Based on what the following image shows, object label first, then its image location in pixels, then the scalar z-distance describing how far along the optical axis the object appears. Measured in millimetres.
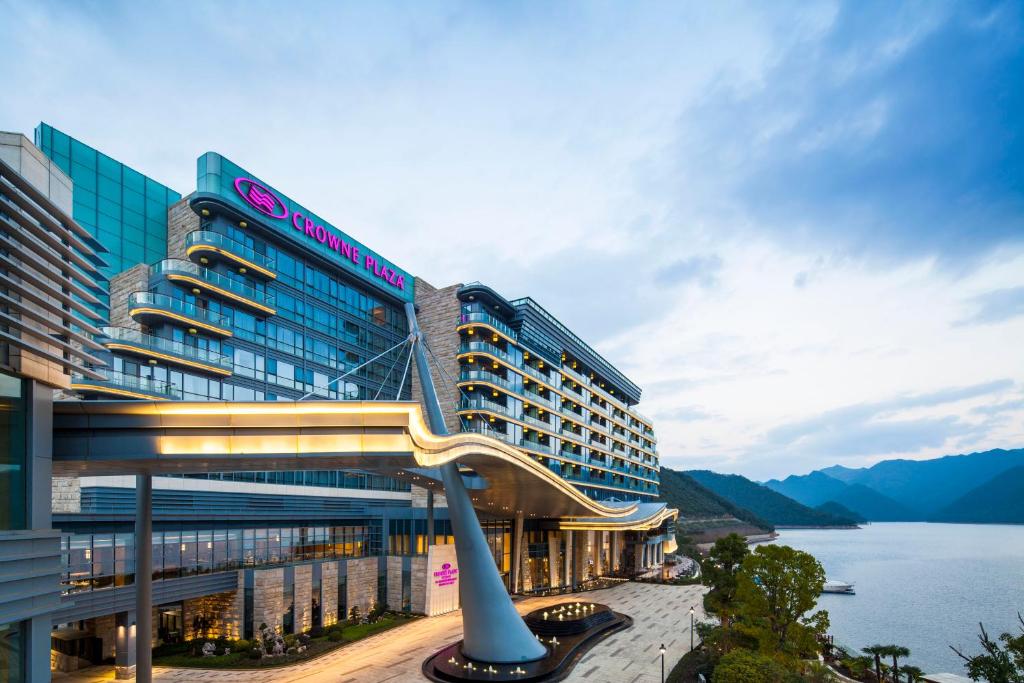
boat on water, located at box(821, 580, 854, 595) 85375
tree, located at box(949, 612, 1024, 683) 18797
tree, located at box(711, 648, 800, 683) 26812
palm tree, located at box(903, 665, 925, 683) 33844
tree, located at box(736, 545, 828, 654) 30953
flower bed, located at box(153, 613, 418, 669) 35000
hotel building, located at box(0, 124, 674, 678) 36469
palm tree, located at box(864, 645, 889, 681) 35706
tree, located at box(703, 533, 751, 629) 42344
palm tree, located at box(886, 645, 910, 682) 35694
